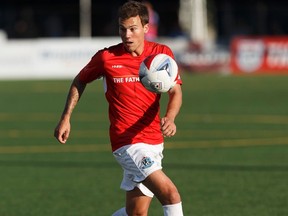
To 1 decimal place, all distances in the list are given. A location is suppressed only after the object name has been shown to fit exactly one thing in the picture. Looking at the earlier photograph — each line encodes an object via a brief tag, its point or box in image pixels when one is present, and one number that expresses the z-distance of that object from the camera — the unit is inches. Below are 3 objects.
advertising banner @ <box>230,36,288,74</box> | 3046.3
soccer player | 676.7
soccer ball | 666.8
